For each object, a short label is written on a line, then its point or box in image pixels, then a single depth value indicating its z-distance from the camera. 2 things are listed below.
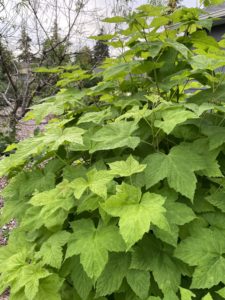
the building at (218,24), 6.11
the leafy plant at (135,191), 1.16
